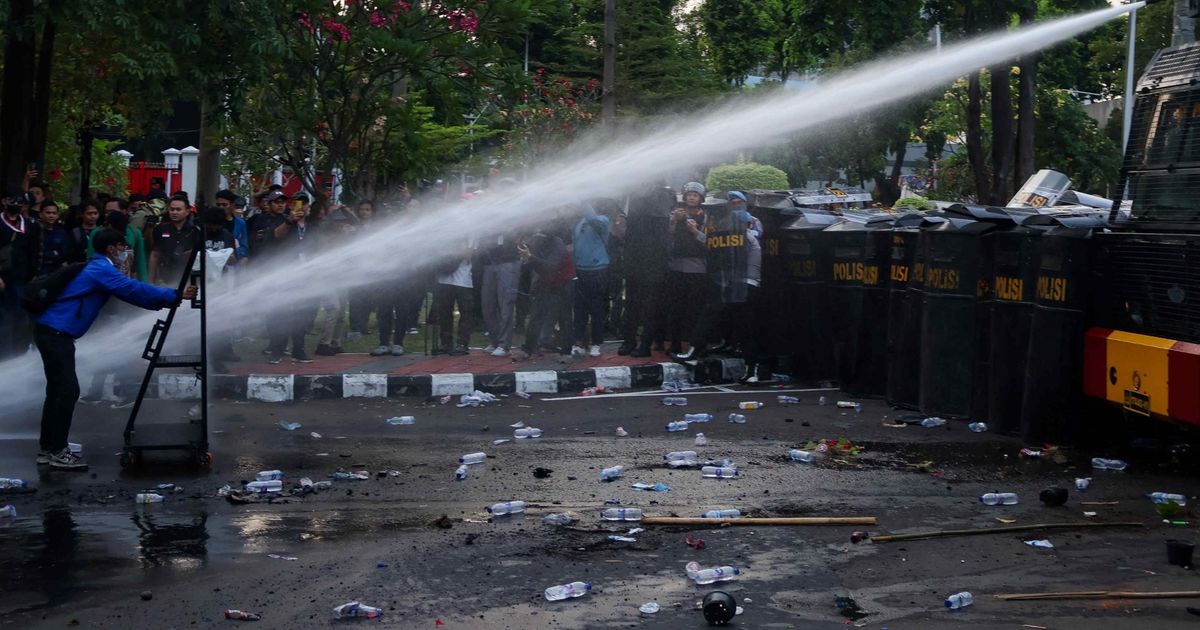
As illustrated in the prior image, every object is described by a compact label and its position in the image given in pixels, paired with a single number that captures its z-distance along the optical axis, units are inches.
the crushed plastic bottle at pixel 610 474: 330.3
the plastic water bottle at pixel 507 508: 292.4
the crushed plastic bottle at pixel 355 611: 218.8
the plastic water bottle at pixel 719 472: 333.4
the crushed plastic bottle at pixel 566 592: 229.1
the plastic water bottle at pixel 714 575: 239.0
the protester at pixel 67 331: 340.8
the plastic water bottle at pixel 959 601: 223.3
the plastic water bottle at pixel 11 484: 317.7
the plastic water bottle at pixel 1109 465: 344.8
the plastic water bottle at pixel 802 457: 353.4
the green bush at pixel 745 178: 1034.1
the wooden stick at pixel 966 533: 268.5
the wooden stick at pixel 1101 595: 226.8
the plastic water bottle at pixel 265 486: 319.0
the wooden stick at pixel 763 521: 280.8
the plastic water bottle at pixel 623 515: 286.8
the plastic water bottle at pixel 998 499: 302.5
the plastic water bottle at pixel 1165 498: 304.0
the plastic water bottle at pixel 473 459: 353.7
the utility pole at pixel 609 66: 871.1
